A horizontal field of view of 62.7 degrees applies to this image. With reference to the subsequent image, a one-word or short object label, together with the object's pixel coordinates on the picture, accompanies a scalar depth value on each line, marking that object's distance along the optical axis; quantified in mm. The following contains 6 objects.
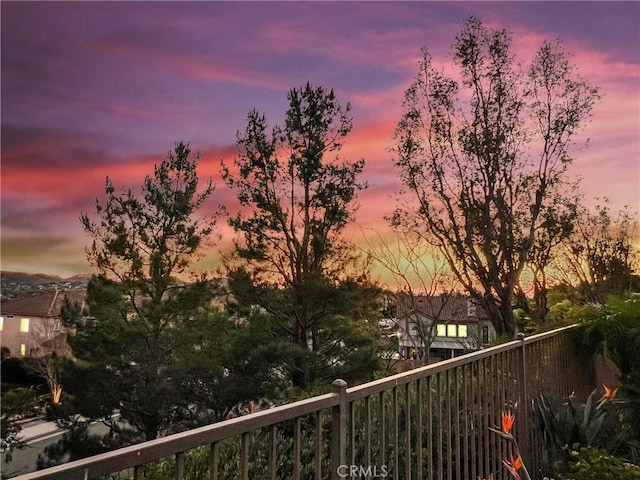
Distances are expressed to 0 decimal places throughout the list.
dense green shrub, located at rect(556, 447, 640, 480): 2365
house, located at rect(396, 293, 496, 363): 14727
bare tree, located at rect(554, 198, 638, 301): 14992
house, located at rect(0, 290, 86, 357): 23391
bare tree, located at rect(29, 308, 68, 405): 15330
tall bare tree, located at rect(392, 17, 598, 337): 9805
